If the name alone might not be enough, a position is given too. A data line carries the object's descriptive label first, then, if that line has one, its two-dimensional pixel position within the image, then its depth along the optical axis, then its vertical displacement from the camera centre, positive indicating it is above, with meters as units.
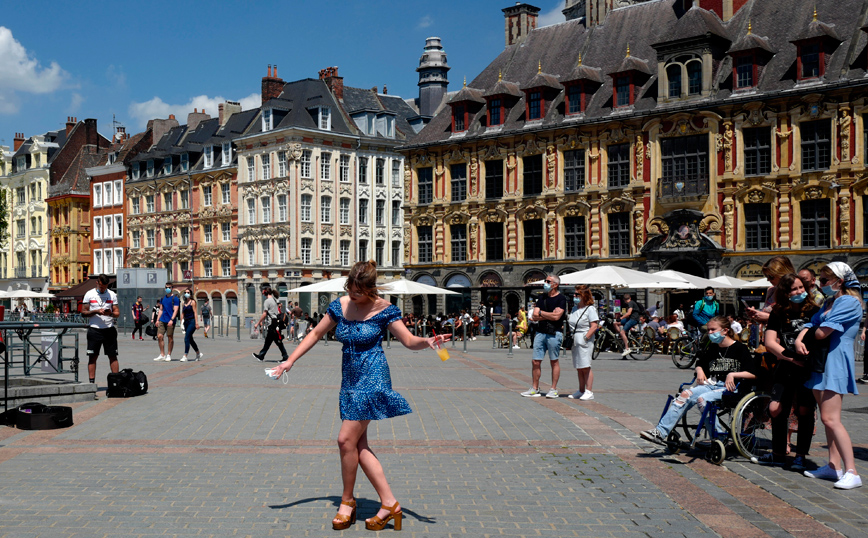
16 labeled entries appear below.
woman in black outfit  7.75 -0.74
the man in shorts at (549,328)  12.87 -0.78
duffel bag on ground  12.74 -1.51
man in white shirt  13.37 -0.61
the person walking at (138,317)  36.00 -1.56
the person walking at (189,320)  20.16 -0.96
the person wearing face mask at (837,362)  7.22 -0.74
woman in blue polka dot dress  6.01 -0.67
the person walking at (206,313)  42.62 -1.73
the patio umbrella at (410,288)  31.11 -0.45
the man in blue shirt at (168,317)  20.70 -0.91
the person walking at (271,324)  19.56 -1.10
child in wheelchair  8.21 -0.94
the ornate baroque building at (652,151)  33.84 +5.20
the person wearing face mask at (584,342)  12.95 -0.98
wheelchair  8.15 -1.41
